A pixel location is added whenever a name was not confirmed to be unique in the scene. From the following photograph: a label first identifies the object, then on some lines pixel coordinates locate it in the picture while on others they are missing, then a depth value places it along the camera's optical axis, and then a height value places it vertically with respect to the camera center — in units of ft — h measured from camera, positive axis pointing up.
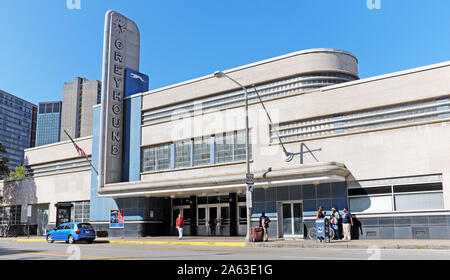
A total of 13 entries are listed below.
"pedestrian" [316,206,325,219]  73.61 -1.51
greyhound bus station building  75.41 +11.62
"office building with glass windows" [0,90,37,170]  583.58 +114.22
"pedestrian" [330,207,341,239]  77.10 -2.70
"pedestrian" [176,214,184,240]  91.35 -4.05
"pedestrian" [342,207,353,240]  75.51 -2.99
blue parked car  87.76 -5.26
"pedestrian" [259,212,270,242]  78.02 -3.03
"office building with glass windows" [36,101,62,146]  551.18 +107.52
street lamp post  75.66 +2.48
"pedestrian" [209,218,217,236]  101.27 -4.67
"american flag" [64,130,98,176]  113.27 +13.96
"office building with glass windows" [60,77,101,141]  531.50 +124.60
